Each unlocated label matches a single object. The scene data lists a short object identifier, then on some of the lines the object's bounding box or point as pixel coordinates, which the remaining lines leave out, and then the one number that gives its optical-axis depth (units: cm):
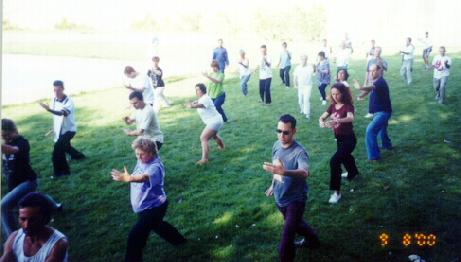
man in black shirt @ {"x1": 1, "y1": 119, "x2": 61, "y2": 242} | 540
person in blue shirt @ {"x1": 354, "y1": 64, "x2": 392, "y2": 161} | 799
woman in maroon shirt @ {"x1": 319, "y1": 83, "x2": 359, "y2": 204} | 654
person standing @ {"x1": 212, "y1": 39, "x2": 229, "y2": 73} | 1648
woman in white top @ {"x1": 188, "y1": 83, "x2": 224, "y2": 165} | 830
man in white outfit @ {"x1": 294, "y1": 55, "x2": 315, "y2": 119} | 1185
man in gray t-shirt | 464
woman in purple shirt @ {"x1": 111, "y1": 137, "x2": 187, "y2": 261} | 493
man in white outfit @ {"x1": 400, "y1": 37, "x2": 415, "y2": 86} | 1507
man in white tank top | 351
